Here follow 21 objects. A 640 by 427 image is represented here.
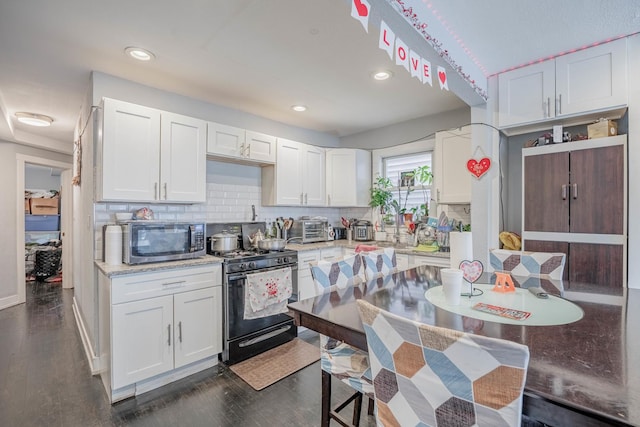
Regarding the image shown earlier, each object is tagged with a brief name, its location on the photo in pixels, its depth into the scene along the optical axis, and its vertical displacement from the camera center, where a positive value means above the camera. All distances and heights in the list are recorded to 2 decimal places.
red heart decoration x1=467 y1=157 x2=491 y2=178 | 2.70 +0.44
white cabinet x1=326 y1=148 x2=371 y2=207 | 4.02 +0.50
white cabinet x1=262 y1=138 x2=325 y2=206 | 3.50 +0.46
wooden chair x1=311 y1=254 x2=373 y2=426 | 1.37 -0.69
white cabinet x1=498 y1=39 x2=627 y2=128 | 2.16 +1.00
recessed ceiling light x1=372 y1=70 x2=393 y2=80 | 2.52 +1.18
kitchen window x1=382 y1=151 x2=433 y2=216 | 3.76 +0.51
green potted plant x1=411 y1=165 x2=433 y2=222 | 3.65 +0.41
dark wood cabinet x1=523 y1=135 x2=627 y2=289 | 2.19 +0.07
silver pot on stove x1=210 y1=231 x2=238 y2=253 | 2.80 -0.26
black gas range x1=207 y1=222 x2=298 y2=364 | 2.58 -0.81
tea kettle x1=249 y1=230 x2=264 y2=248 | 3.16 -0.25
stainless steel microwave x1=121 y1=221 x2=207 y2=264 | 2.25 -0.21
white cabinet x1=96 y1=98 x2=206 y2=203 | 2.33 +0.49
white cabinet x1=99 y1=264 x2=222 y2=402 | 2.07 -0.83
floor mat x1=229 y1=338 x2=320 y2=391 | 2.35 -1.26
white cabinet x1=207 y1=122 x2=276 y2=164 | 2.91 +0.72
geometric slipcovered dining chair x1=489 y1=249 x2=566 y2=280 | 1.96 -0.33
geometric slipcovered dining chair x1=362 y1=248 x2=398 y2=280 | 2.06 -0.34
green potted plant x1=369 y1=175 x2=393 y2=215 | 3.96 +0.27
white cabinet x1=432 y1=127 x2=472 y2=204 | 3.12 +0.51
